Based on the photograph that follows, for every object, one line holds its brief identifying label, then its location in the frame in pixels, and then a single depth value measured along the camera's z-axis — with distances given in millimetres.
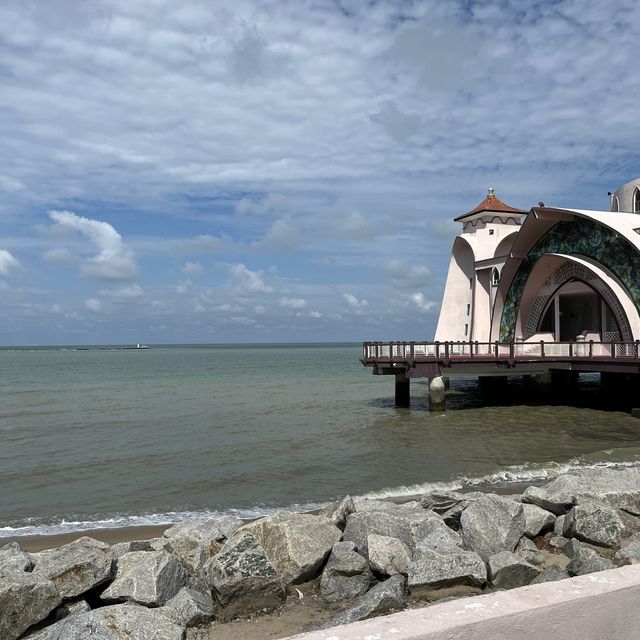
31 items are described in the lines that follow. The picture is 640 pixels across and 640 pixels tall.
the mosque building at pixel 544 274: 23547
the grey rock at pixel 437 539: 6262
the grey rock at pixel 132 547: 7168
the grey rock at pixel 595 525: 6875
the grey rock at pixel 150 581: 5547
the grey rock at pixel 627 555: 6031
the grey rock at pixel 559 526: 7372
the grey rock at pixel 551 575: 5852
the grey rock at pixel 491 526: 6703
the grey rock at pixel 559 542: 7072
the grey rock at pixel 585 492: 7910
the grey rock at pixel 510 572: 5918
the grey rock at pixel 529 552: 6587
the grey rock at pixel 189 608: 5255
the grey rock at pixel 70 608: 5277
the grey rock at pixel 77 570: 5547
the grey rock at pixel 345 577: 5965
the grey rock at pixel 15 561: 5988
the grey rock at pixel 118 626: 3902
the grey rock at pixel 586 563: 5883
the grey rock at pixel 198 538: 6598
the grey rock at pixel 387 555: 6035
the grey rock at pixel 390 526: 6848
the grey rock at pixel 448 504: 7637
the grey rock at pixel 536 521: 7359
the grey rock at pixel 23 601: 4887
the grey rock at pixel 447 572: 5680
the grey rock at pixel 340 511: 7688
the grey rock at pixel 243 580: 5594
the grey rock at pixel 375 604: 5000
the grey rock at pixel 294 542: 6207
